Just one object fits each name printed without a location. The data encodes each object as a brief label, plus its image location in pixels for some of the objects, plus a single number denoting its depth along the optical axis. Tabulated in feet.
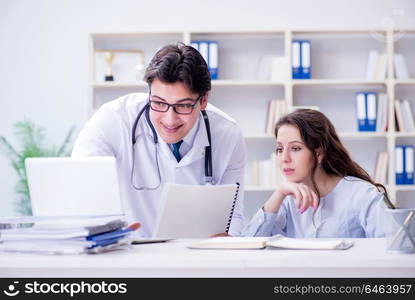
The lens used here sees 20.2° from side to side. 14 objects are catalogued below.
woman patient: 12.47
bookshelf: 27.30
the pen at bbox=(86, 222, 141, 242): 8.47
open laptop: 9.57
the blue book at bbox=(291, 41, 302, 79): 26.19
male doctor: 13.17
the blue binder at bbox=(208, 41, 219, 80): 26.27
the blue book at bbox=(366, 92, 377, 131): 25.97
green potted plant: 26.77
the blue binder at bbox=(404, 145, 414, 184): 25.91
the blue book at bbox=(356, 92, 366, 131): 26.06
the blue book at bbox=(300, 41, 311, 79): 26.14
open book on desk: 8.65
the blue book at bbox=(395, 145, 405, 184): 25.99
